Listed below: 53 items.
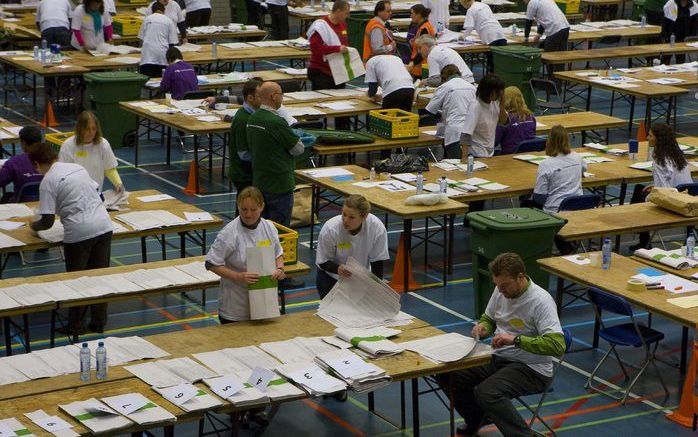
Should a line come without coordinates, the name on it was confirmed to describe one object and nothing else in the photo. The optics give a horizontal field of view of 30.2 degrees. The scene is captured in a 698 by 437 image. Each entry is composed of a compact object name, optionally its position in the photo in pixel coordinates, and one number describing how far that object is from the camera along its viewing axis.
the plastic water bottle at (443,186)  12.91
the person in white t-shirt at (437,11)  24.09
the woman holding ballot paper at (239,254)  9.32
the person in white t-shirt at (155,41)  19.62
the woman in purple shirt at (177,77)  17.89
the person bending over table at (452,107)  15.36
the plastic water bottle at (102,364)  8.31
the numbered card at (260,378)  8.18
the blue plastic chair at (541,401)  9.04
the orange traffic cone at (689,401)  9.73
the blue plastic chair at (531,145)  15.25
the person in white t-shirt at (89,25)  20.34
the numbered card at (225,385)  8.05
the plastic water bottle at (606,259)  11.06
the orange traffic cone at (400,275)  12.89
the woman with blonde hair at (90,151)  11.96
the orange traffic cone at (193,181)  16.22
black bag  14.02
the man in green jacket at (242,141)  13.30
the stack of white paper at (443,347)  8.76
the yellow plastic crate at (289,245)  11.05
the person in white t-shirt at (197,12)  24.81
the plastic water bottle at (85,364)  8.23
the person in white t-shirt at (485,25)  22.59
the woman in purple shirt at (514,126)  15.44
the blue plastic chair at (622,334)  10.11
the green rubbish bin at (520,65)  20.77
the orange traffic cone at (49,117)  19.61
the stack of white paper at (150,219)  11.96
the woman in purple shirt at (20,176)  13.11
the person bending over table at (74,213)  10.83
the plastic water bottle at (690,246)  11.41
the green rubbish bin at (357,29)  24.89
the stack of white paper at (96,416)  7.53
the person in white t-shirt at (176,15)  21.48
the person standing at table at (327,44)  18.14
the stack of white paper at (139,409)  7.64
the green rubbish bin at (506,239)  11.73
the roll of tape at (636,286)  10.45
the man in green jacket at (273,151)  12.63
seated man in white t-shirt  8.76
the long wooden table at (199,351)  7.88
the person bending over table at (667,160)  13.57
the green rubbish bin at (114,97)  18.12
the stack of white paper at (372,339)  8.77
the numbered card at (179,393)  7.92
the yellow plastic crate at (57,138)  14.83
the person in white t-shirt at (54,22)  21.80
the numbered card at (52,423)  7.47
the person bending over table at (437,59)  17.62
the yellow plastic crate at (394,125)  15.65
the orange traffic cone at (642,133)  19.11
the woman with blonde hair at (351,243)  10.16
